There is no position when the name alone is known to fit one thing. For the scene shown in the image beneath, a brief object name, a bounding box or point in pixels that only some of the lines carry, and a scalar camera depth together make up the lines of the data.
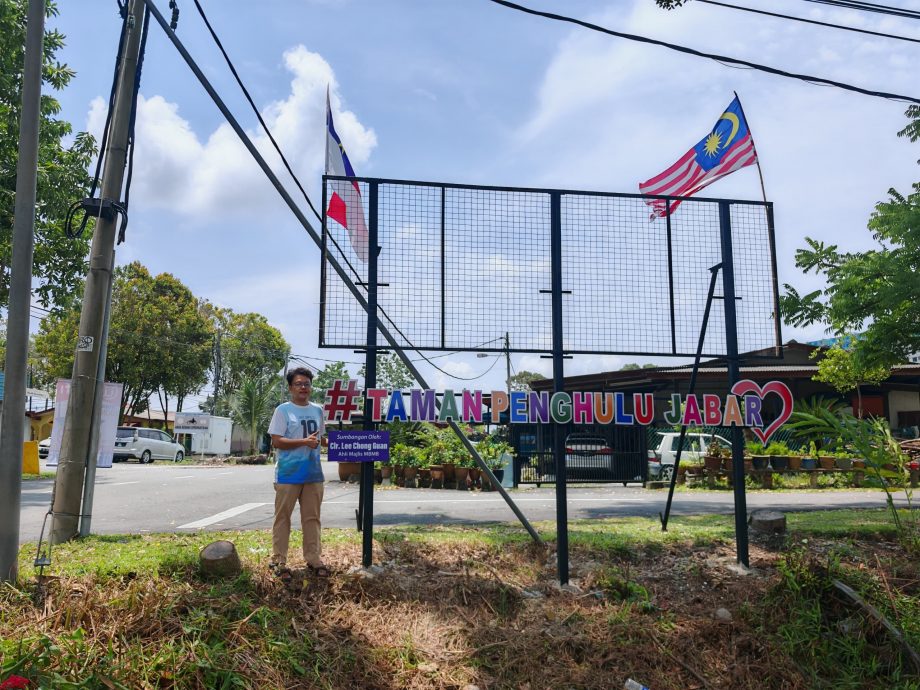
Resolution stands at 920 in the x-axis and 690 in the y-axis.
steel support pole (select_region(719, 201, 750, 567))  6.45
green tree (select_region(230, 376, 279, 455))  38.09
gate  15.52
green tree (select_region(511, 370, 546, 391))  67.03
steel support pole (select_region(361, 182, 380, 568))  5.97
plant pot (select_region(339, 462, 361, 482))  18.89
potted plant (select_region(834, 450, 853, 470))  17.22
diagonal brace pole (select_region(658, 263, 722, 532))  6.89
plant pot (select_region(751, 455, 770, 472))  17.41
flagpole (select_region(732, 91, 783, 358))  6.96
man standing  5.56
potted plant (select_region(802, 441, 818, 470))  17.44
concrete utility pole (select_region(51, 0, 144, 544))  6.99
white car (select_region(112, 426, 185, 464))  31.20
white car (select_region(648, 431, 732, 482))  17.98
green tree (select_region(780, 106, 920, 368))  10.17
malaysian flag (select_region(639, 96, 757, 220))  7.41
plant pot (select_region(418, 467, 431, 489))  16.67
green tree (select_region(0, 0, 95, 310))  15.14
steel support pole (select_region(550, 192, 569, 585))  5.95
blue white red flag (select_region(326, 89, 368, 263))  6.46
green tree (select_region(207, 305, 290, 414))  47.78
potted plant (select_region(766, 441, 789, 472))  17.47
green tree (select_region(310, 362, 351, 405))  37.13
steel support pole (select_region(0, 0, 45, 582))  5.02
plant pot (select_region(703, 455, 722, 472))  17.02
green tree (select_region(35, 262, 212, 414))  38.69
